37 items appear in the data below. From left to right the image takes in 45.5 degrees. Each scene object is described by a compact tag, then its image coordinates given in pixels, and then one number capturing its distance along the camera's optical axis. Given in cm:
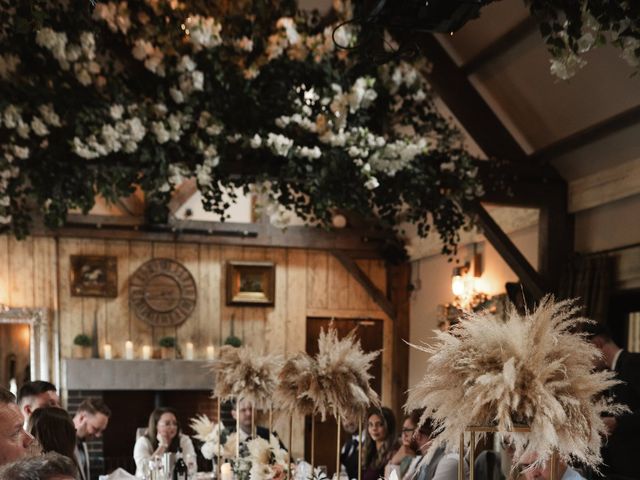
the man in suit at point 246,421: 600
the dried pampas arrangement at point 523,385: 183
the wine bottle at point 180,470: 470
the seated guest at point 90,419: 499
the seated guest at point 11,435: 245
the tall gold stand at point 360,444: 315
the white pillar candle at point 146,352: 899
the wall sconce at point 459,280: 785
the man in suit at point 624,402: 430
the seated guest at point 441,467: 342
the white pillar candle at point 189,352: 910
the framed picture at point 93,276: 893
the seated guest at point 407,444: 459
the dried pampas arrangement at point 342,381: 349
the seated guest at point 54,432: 335
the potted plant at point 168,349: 911
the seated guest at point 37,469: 179
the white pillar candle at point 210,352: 924
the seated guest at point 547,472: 236
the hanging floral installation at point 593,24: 276
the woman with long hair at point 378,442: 543
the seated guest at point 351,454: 575
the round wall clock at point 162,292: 916
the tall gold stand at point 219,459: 485
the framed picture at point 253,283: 949
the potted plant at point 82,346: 882
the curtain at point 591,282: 577
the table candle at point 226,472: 453
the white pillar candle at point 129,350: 889
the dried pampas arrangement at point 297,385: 359
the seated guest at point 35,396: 432
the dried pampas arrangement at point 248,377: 459
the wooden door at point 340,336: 970
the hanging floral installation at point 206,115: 472
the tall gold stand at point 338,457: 314
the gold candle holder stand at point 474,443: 184
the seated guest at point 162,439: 587
